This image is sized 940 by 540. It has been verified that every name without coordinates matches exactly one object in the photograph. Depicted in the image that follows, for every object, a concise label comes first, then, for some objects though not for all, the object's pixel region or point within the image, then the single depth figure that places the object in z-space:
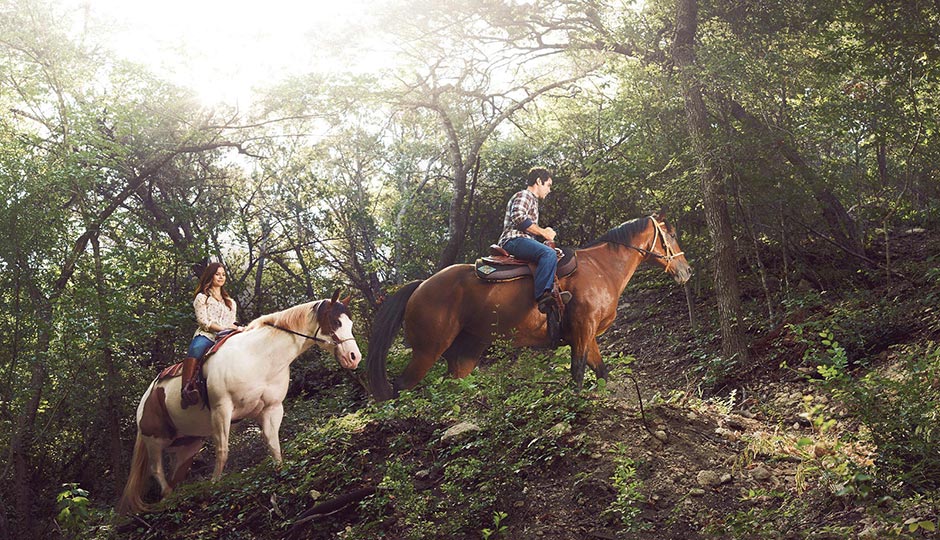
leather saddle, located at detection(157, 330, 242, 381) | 7.01
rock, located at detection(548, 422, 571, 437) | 6.04
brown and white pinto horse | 6.84
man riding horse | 7.27
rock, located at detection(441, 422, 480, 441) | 6.59
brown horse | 7.33
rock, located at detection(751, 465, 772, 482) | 5.35
